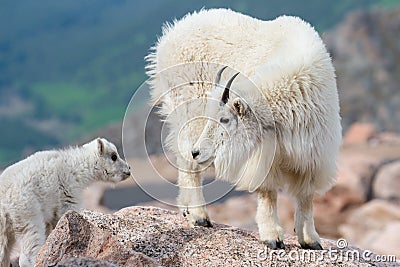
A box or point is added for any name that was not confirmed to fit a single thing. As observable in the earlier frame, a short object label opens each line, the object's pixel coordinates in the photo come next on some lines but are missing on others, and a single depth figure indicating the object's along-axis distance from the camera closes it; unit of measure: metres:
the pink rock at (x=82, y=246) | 10.33
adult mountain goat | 12.02
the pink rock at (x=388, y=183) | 35.16
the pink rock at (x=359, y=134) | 58.72
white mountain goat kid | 11.88
